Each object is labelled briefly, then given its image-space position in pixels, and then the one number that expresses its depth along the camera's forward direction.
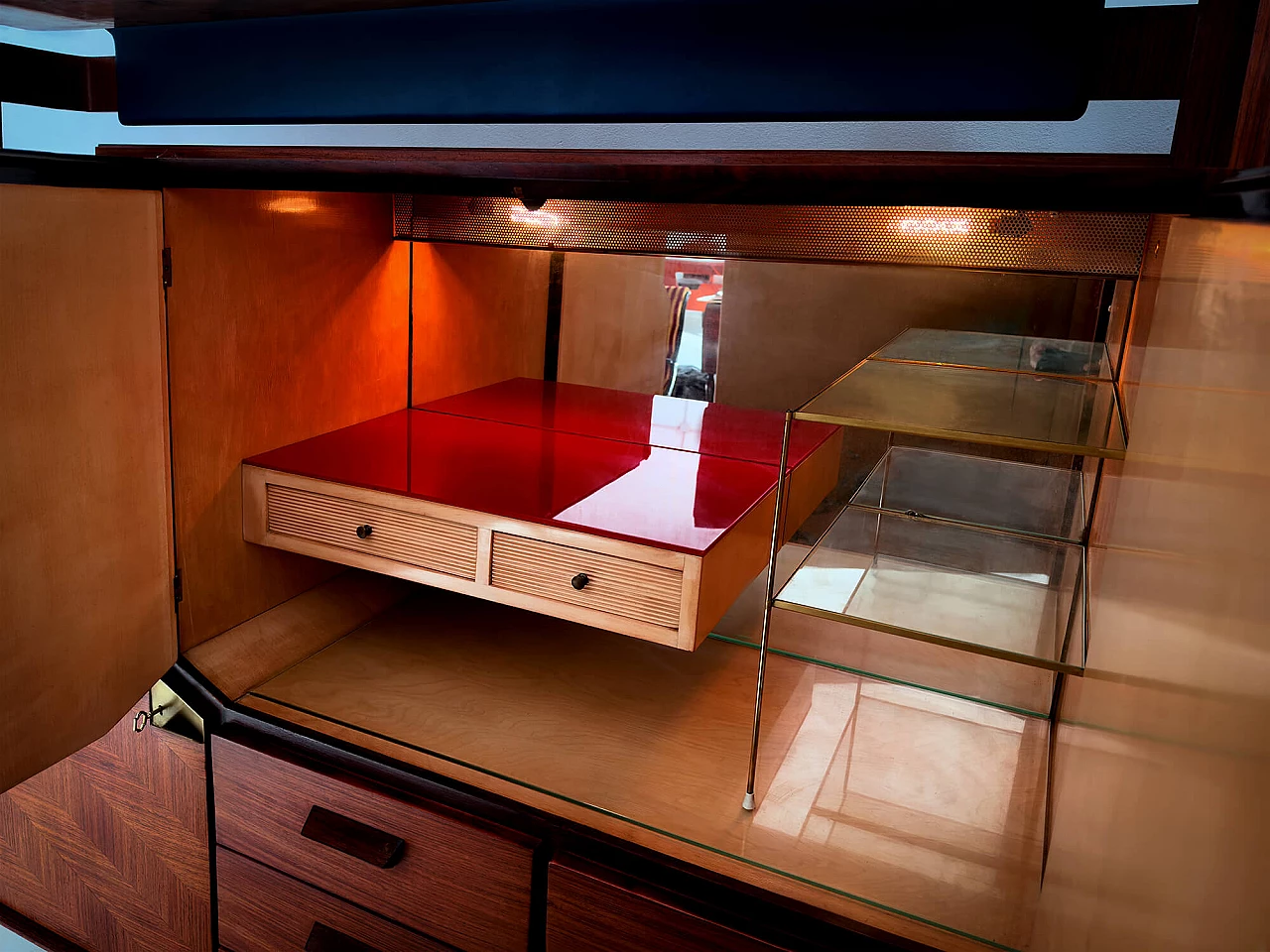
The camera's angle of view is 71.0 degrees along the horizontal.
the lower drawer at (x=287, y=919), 1.12
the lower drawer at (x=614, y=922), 0.92
